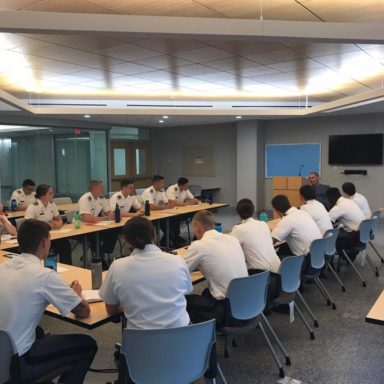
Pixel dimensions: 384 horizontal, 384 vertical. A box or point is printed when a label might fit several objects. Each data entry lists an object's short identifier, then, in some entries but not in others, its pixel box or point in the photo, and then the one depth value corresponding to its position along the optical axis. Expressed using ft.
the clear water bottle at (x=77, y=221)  16.05
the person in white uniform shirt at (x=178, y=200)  23.47
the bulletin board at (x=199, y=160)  39.42
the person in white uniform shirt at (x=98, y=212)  17.84
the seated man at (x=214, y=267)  8.99
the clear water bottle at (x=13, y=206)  21.14
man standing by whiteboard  24.56
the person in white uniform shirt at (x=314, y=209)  14.94
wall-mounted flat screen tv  30.30
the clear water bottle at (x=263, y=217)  16.70
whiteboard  33.45
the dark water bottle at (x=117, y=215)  17.49
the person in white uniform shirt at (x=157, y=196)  22.53
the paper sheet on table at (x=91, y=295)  8.14
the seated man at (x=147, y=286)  6.77
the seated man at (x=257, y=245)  10.89
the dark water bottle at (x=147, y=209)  19.70
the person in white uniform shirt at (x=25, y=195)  21.59
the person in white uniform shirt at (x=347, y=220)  16.25
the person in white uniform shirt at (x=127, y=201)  19.92
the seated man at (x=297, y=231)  12.80
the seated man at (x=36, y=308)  6.40
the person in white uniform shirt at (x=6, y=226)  13.68
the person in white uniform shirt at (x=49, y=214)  16.02
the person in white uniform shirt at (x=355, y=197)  18.67
